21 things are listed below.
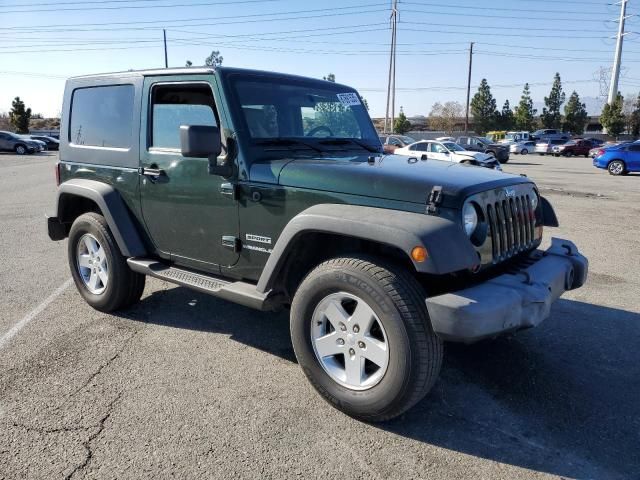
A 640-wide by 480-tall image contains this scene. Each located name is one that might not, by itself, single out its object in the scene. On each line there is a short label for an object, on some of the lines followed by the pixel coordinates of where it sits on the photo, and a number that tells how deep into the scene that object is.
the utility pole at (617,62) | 61.62
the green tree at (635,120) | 65.06
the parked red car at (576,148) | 39.94
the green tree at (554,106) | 73.75
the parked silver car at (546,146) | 42.15
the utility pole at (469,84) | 58.53
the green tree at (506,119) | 73.44
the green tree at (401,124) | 63.03
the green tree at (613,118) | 54.97
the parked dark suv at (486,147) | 31.25
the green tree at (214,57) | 36.51
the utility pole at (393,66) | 48.25
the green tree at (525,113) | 71.75
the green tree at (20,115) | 53.06
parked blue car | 20.75
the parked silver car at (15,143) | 33.53
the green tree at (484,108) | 72.00
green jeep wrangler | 2.75
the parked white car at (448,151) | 21.28
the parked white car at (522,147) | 42.47
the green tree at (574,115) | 70.88
